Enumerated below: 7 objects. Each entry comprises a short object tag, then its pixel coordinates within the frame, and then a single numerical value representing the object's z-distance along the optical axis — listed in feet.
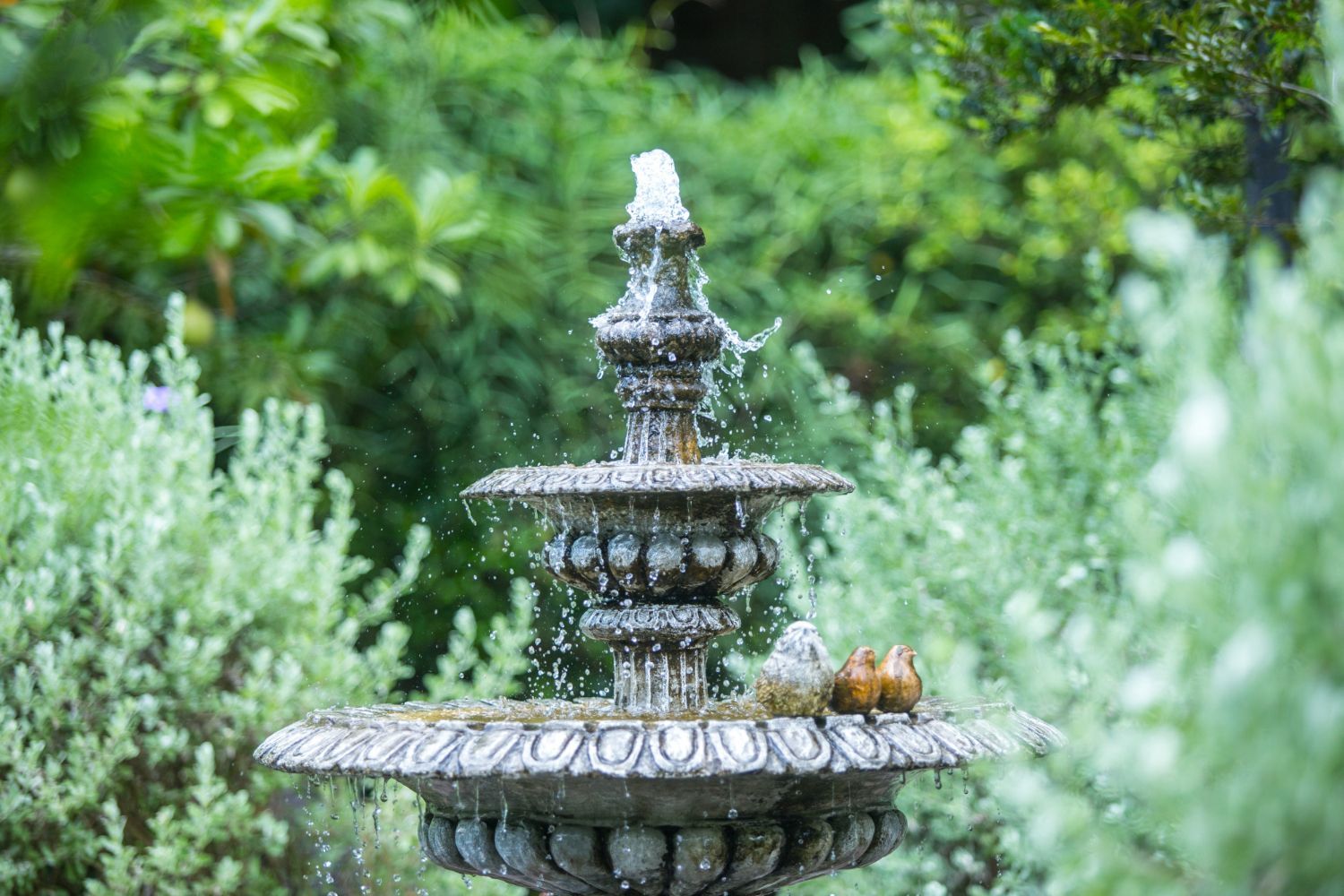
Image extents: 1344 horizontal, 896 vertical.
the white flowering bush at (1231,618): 7.22
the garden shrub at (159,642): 21.63
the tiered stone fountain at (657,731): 14.11
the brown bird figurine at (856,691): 15.79
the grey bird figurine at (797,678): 15.30
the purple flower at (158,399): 25.76
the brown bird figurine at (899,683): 15.93
